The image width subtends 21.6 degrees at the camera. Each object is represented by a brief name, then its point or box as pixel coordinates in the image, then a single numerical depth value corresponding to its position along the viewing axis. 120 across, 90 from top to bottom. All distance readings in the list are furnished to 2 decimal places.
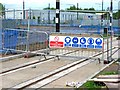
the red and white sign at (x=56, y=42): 13.31
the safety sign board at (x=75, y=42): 12.78
